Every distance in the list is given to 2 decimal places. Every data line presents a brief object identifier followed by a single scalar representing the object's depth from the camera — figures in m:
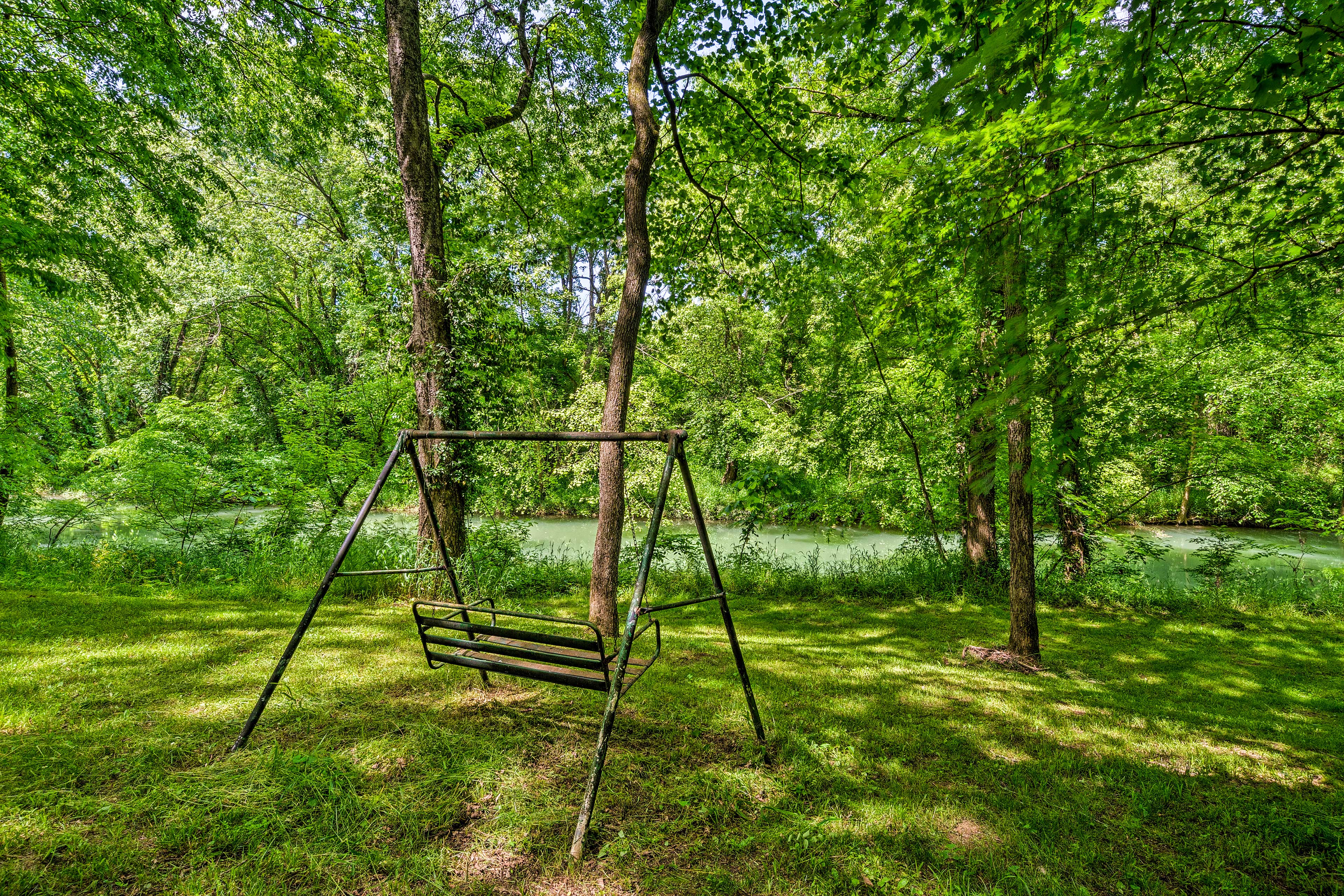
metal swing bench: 2.30
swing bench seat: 2.48
